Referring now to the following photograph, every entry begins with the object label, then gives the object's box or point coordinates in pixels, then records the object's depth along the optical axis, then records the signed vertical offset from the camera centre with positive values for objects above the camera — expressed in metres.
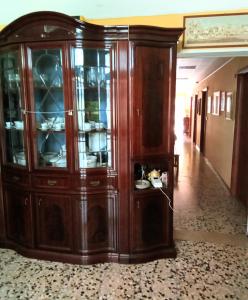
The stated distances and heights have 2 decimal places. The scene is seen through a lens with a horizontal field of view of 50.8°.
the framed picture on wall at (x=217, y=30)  2.51 +0.72
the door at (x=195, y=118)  9.93 -0.50
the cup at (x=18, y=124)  2.58 -0.18
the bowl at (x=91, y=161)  2.47 -0.52
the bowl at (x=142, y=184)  2.54 -0.76
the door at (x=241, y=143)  4.11 -0.62
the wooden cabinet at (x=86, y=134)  2.30 -0.27
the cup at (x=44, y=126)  2.52 -0.19
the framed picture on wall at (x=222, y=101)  5.34 +0.09
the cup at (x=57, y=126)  2.50 -0.19
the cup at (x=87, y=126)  2.45 -0.19
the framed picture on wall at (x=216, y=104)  5.90 +0.03
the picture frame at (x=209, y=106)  6.95 -0.02
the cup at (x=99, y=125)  2.49 -0.18
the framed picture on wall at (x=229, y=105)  4.71 -0.01
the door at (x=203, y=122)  8.02 -0.51
